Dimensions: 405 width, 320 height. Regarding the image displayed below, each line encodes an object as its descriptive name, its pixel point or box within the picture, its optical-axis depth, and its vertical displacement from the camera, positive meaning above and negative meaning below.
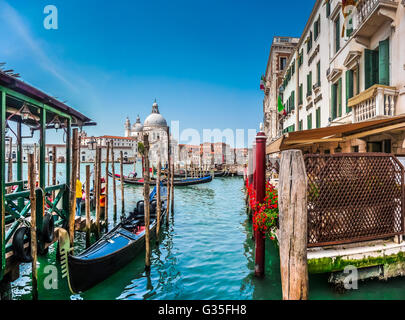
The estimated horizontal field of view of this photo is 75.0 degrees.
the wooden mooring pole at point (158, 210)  7.82 -1.46
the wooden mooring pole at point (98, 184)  7.86 -0.67
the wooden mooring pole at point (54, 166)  10.17 -0.11
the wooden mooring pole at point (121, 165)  12.52 -0.13
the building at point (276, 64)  25.64 +9.64
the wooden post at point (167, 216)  9.78 -2.03
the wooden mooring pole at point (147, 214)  5.80 -1.17
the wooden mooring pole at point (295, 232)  3.01 -0.83
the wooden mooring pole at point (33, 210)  4.08 -0.72
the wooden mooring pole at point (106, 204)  9.56 -1.58
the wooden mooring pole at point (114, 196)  11.23 -1.45
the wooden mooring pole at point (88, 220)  7.05 -1.57
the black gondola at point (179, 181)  27.64 -2.09
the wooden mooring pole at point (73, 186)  5.59 -0.49
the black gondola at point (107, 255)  4.70 -1.92
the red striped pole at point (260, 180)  4.60 -0.34
